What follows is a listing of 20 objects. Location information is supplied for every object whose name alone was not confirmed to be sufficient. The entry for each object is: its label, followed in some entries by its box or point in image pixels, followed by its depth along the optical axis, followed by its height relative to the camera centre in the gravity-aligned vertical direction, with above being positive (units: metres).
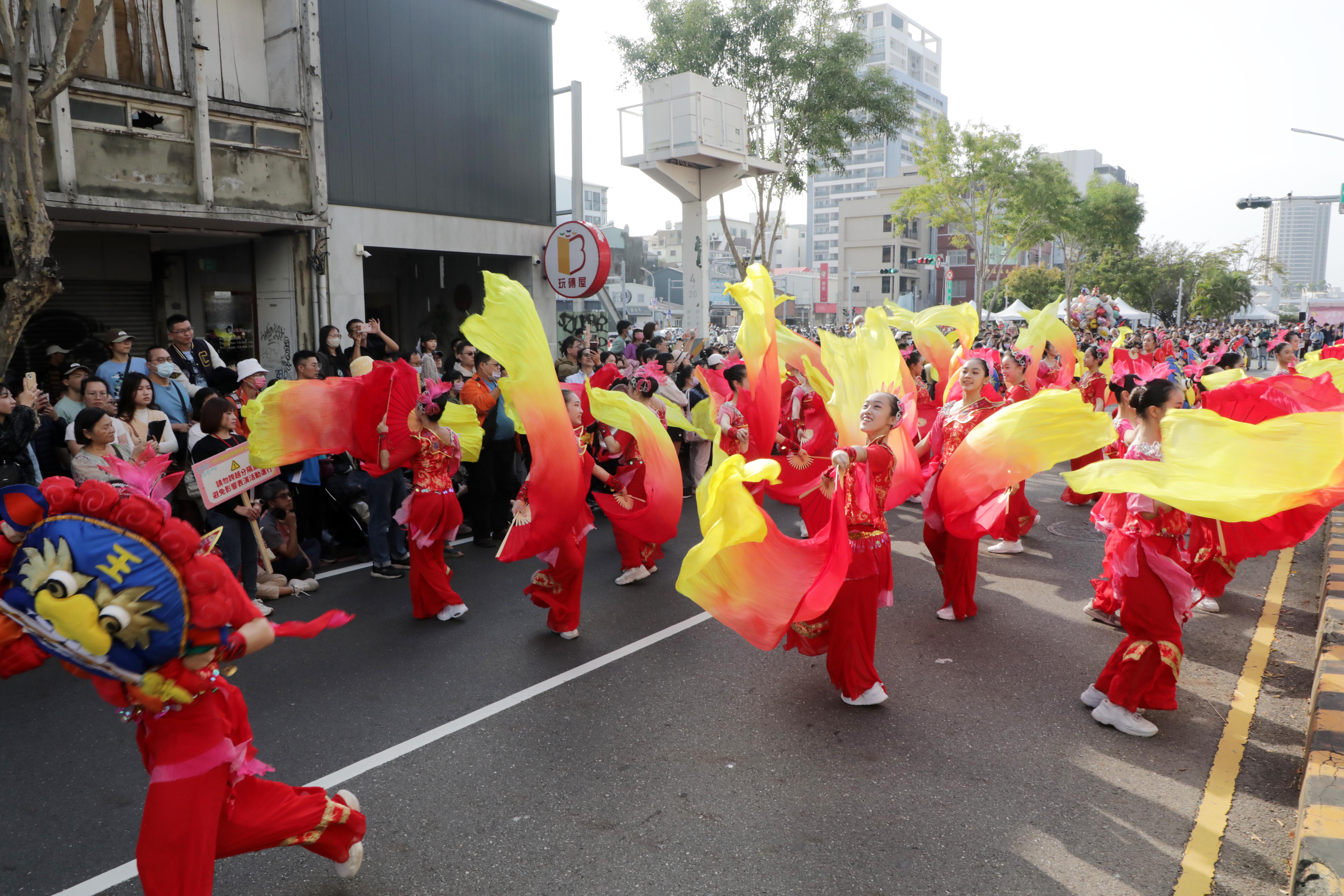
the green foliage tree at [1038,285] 53.91 +2.74
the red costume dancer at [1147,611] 4.05 -1.36
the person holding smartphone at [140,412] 5.88 -0.58
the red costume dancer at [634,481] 5.81 -1.05
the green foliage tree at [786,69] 16.17 +5.08
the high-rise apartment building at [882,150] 114.38 +25.09
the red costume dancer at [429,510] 5.58 -1.20
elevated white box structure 14.84 +3.22
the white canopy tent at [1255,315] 60.19 +0.95
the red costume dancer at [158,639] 2.26 -0.86
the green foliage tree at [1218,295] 57.12 +2.20
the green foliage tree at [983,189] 27.23 +4.59
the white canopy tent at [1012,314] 30.03 +0.59
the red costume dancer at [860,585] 4.27 -1.30
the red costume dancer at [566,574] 5.20 -1.53
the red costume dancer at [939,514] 5.59 -1.18
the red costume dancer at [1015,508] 7.32 -1.58
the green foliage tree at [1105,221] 37.88 +4.77
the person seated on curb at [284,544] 6.29 -1.63
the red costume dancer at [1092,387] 8.97 -0.63
